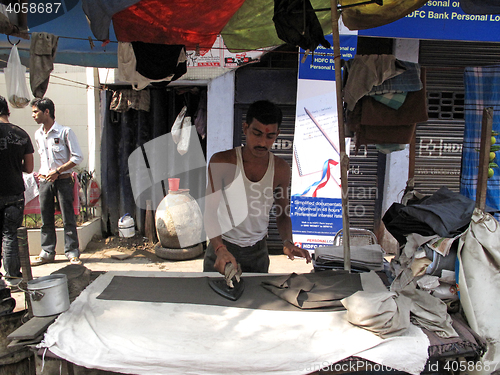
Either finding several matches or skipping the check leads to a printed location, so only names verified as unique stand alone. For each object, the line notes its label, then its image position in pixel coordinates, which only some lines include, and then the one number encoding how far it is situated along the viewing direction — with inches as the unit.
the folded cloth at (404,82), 87.1
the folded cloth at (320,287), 69.9
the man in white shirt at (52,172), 165.9
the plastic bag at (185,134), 212.2
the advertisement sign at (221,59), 189.5
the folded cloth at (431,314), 61.2
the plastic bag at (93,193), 216.1
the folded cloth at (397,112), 88.6
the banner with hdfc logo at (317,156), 185.3
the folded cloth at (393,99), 88.2
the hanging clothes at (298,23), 93.5
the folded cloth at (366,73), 87.0
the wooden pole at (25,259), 61.4
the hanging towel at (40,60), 99.0
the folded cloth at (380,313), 58.3
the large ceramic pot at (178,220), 186.4
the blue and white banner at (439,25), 177.5
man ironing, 86.8
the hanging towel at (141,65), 111.4
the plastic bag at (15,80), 105.5
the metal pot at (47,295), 61.8
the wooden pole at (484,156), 72.7
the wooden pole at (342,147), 87.2
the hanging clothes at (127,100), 212.4
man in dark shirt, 135.1
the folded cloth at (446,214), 71.1
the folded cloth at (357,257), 89.9
